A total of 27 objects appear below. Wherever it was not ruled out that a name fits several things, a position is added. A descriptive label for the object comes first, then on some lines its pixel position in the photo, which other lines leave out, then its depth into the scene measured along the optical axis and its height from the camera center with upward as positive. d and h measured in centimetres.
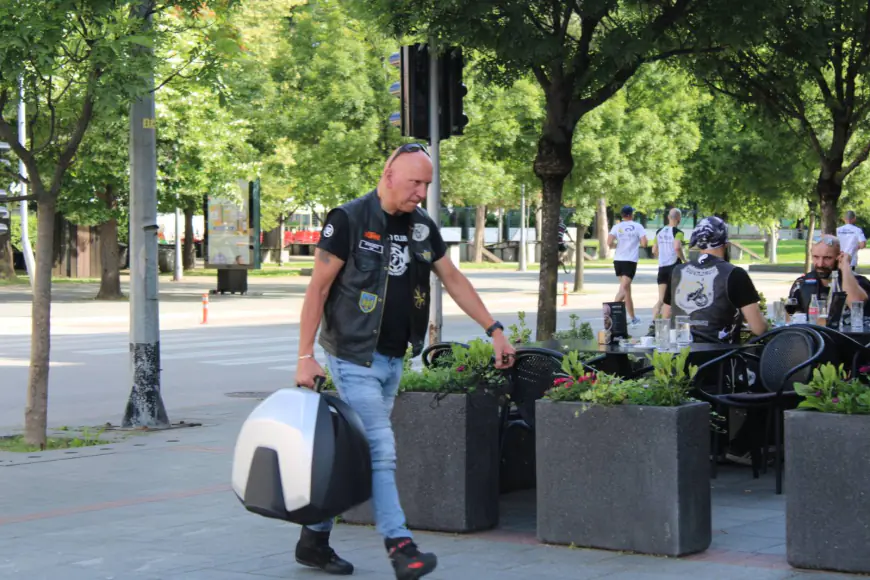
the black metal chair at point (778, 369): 849 -80
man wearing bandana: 923 -34
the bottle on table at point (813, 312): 1089 -57
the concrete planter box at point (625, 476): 647 -112
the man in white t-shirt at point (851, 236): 2215 +6
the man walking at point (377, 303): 612 -28
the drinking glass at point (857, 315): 1042 -57
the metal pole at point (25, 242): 2364 -4
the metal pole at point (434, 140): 1099 +81
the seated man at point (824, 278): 1110 -32
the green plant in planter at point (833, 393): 618 -69
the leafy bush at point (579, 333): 992 -67
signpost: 3594 +20
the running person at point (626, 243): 2311 -6
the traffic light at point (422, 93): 1128 +120
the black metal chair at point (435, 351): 830 -67
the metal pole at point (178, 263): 4328 -73
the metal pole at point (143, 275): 1193 -30
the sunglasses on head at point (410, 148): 620 +41
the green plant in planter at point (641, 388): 660 -71
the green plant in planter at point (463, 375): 720 -70
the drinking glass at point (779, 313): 1077 -57
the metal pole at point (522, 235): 5330 +19
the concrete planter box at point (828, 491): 610 -111
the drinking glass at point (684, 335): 874 -60
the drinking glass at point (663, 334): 864 -59
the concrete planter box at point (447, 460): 713 -113
